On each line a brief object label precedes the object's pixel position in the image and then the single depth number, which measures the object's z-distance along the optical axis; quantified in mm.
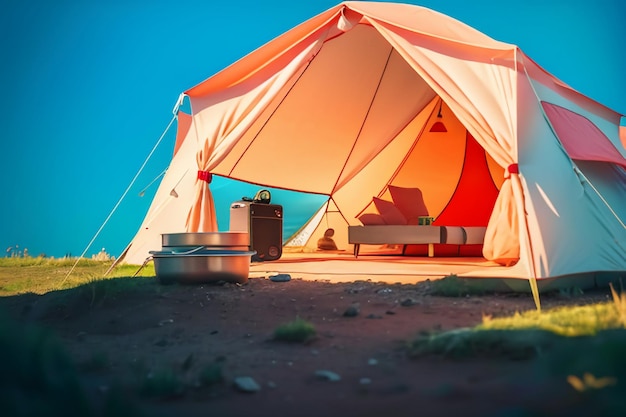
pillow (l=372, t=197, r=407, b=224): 8930
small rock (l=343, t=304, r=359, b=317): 3988
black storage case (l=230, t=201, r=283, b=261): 8417
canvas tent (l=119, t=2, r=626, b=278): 5488
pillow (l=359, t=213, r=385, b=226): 8750
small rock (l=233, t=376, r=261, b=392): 2326
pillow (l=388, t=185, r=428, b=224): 9734
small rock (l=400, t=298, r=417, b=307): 4359
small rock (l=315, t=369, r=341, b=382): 2445
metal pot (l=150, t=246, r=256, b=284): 5129
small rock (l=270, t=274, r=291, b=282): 6003
